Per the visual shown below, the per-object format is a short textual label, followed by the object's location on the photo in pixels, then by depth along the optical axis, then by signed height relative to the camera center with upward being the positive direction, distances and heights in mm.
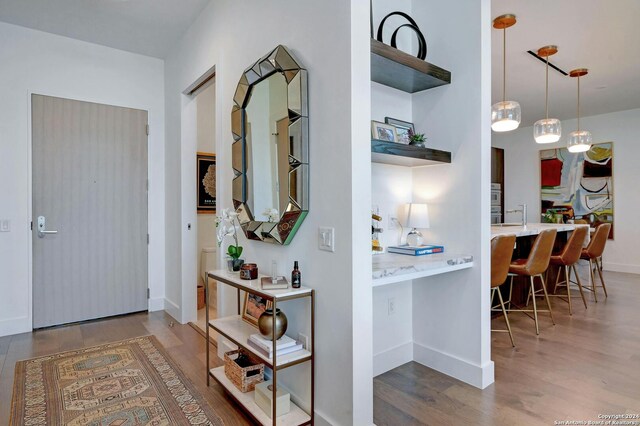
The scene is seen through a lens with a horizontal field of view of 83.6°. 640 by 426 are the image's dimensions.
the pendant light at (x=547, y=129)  3959 +902
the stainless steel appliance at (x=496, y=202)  7445 +150
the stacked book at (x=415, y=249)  2354 -266
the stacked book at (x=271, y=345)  1824 -706
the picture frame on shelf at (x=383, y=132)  2326 +525
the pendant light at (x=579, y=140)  4621 +899
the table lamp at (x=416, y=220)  2461 -69
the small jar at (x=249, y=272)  2131 -370
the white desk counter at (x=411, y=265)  1849 -314
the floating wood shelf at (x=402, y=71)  2074 +878
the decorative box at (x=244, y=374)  2119 -998
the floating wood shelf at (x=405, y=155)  2051 +341
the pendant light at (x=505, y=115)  3447 +917
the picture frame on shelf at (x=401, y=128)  2520 +593
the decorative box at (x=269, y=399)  1889 -1019
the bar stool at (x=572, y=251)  3881 -458
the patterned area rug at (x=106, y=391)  1996 -1146
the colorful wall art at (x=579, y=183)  6457 +497
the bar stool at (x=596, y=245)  4400 -440
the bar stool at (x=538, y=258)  3225 -449
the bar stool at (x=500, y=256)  2707 -362
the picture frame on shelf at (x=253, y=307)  2139 -600
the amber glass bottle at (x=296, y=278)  1907 -361
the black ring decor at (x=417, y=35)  2331 +1182
